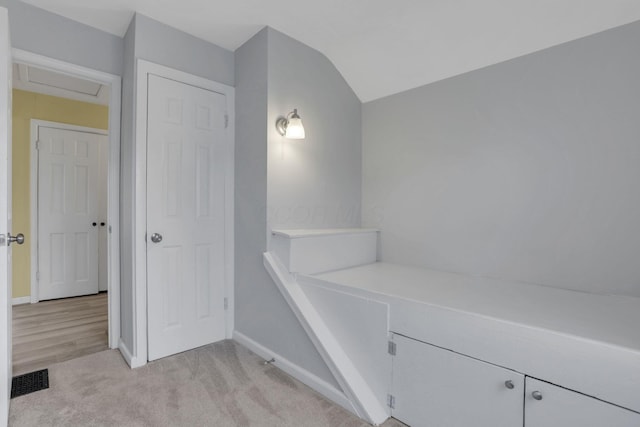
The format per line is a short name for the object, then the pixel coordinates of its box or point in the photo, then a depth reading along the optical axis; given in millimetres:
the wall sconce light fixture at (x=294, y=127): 2105
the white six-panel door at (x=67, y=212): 3479
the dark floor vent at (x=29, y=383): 1780
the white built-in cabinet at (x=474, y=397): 1061
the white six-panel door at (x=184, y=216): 2141
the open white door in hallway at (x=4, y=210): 1373
